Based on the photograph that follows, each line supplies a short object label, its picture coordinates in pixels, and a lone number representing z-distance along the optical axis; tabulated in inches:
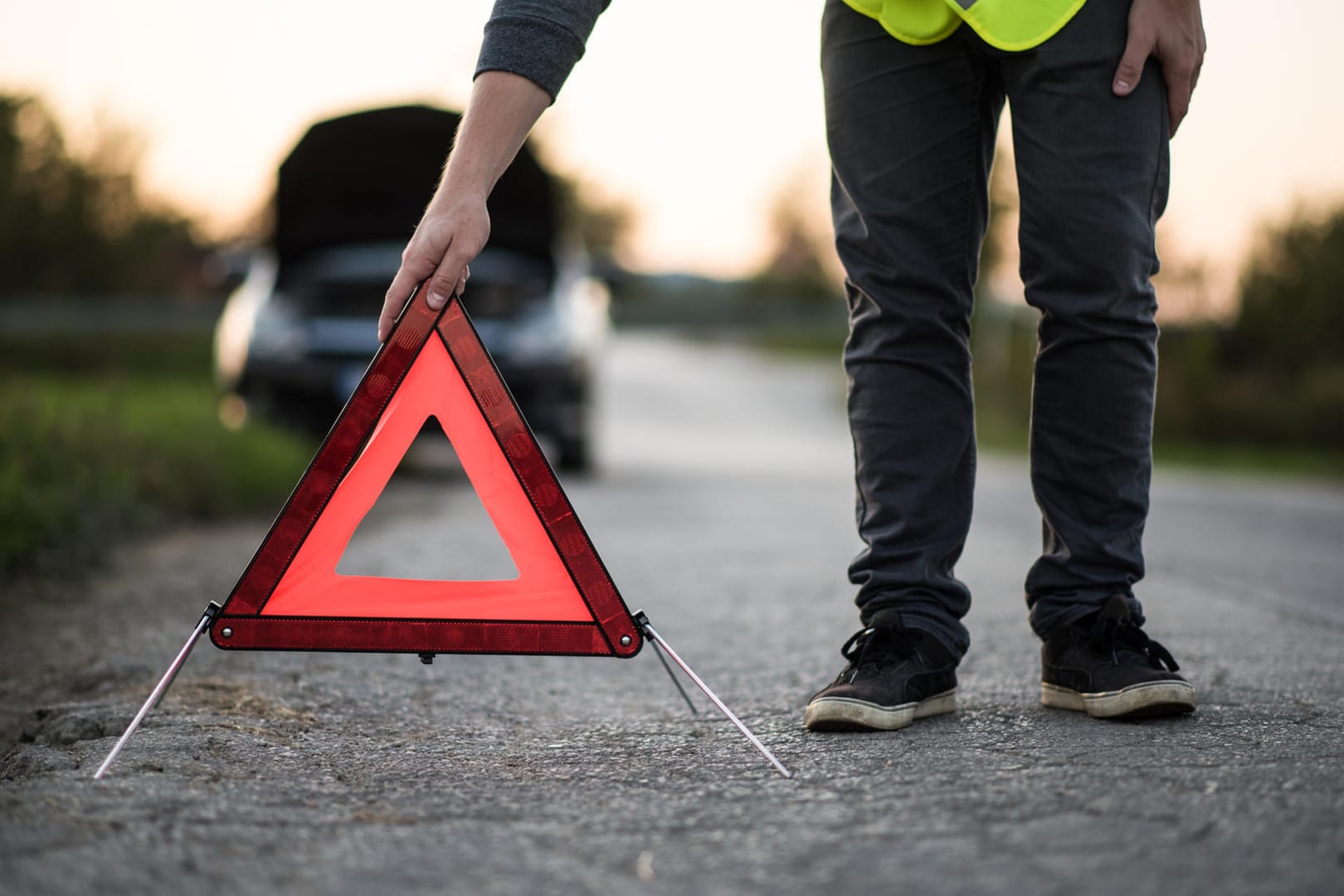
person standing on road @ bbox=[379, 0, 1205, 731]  82.6
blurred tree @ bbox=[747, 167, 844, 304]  1744.6
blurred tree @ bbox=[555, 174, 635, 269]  1984.5
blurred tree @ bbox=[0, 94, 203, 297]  919.7
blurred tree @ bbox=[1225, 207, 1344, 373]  667.4
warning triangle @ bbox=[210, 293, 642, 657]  77.9
